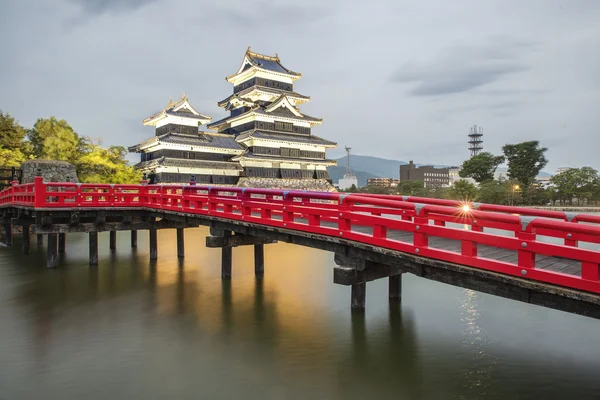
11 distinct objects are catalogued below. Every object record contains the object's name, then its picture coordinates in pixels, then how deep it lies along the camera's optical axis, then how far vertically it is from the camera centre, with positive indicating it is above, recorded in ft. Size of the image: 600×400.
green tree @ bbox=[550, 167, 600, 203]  181.57 +2.86
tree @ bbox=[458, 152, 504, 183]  242.58 +15.45
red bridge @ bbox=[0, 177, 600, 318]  17.02 -3.13
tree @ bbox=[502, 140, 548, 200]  217.97 +16.68
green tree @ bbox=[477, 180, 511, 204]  190.70 -1.85
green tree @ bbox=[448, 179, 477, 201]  193.47 -0.21
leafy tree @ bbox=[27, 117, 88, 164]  117.39 +16.88
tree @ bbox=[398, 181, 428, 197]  269.87 +2.31
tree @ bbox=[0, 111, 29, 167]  101.45 +15.95
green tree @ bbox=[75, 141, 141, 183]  117.50 +8.46
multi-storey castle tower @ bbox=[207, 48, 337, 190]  144.77 +25.11
